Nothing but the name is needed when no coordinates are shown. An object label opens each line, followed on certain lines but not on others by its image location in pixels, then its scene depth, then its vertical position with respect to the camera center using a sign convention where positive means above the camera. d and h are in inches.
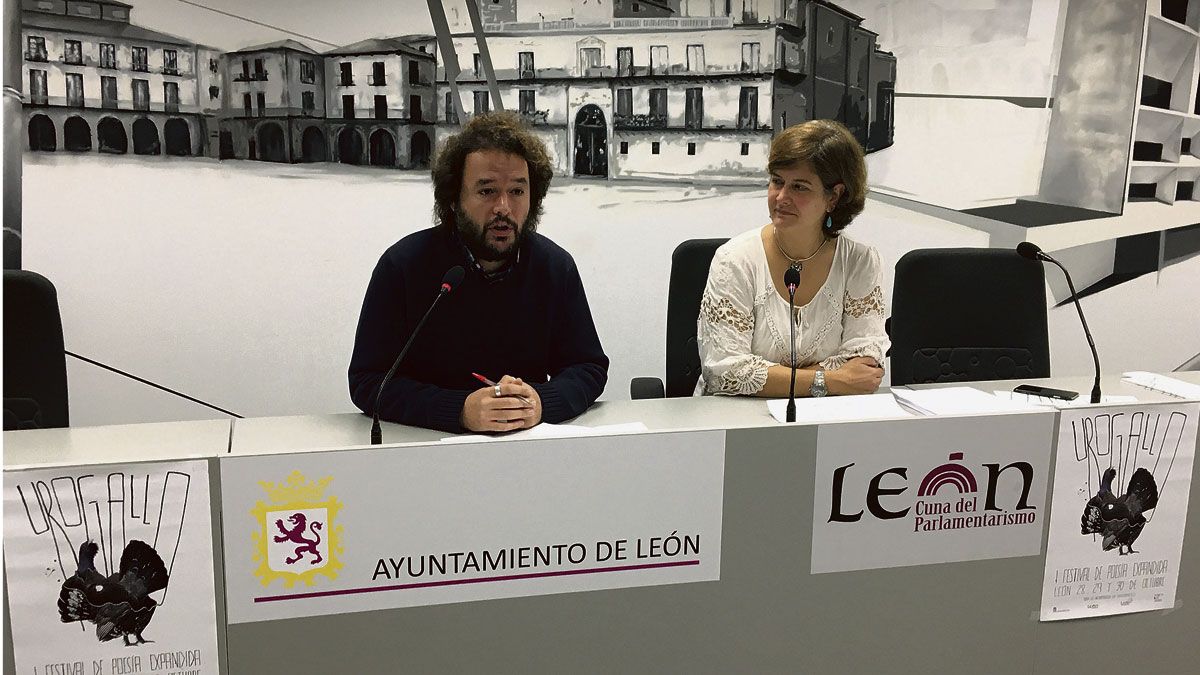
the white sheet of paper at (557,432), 55.2 -16.5
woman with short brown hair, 79.4 -8.6
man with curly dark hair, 71.2 -9.5
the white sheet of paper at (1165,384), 69.4 -16.4
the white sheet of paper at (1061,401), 64.9 -16.4
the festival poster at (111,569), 48.1 -22.4
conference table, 52.1 -27.9
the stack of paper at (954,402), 63.2 -16.4
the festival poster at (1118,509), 64.3 -24.4
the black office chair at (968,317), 95.1 -14.6
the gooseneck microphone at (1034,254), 66.9 -5.4
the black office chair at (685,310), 94.8 -14.1
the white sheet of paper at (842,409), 61.1 -16.5
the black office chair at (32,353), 77.0 -16.2
